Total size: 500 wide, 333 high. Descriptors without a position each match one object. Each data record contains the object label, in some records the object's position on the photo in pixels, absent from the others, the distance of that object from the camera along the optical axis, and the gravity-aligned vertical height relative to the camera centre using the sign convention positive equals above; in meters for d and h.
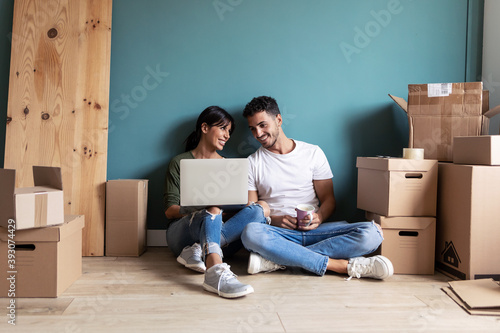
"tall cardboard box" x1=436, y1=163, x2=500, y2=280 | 1.75 -0.23
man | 1.83 -0.27
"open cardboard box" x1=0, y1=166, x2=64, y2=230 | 1.43 -0.16
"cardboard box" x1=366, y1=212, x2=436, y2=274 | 1.94 -0.38
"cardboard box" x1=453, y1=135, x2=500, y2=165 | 1.76 +0.12
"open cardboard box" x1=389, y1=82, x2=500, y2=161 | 2.12 +0.33
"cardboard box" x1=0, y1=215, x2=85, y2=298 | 1.49 -0.41
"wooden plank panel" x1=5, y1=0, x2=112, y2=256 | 2.21 +0.37
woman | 1.60 -0.29
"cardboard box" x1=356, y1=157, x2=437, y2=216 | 1.95 -0.08
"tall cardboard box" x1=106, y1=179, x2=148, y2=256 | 2.19 -0.32
